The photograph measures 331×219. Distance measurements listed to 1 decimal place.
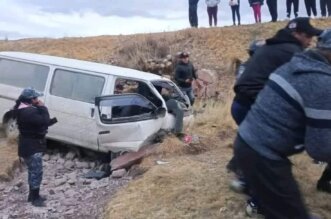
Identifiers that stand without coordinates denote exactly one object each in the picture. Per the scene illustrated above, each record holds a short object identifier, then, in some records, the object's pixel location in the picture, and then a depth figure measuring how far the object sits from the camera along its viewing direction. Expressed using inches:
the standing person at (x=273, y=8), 694.3
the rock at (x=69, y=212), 285.2
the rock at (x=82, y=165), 379.2
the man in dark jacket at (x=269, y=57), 165.9
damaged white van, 365.1
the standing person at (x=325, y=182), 226.5
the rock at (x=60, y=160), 391.1
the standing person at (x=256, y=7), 715.4
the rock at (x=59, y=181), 338.7
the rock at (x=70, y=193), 318.0
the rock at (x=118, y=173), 338.6
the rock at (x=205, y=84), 638.5
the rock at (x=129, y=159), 350.3
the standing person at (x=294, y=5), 671.8
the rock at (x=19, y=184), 337.4
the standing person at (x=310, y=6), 688.4
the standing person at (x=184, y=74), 477.7
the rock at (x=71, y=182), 339.3
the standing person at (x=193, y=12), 744.0
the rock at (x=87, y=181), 338.4
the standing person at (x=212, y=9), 725.3
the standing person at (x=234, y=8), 721.0
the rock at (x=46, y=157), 398.0
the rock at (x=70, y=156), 397.9
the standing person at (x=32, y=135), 300.0
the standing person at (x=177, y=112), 381.1
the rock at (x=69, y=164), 380.3
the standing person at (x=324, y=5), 721.5
